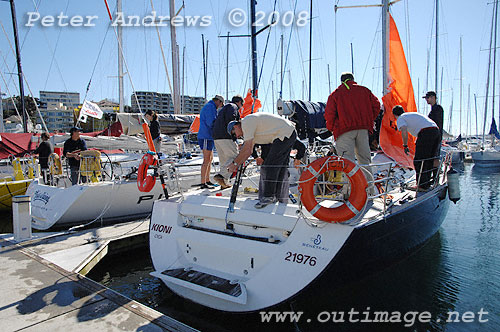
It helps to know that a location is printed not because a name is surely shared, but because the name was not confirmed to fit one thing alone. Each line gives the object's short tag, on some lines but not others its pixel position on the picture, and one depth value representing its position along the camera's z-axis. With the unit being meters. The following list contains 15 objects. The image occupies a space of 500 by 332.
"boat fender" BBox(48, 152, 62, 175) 7.78
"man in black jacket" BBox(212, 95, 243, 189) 4.97
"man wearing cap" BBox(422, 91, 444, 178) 6.05
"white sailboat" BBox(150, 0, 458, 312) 2.96
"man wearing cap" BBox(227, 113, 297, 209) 3.80
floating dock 3.00
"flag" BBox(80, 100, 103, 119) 10.51
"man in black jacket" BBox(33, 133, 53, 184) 8.99
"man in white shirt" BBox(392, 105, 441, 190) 5.11
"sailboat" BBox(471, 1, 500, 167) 25.16
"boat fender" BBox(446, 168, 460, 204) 5.19
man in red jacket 4.19
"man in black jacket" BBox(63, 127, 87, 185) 7.39
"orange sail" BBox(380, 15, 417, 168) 6.15
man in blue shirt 5.55
